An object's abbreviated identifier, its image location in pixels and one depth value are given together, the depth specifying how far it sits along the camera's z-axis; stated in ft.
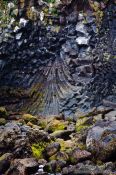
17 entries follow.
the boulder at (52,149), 89.56
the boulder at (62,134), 104.69
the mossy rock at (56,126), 114.73
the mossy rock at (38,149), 88.99
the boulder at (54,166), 82.12
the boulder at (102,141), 82.53
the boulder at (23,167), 78.43
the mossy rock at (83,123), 112.08
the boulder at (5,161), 81.05
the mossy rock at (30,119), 125.80
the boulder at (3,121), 115.55
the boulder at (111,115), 114.98
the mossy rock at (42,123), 119.97
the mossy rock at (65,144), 92.57
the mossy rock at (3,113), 131.37
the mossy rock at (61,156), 84.65
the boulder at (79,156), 83.85
